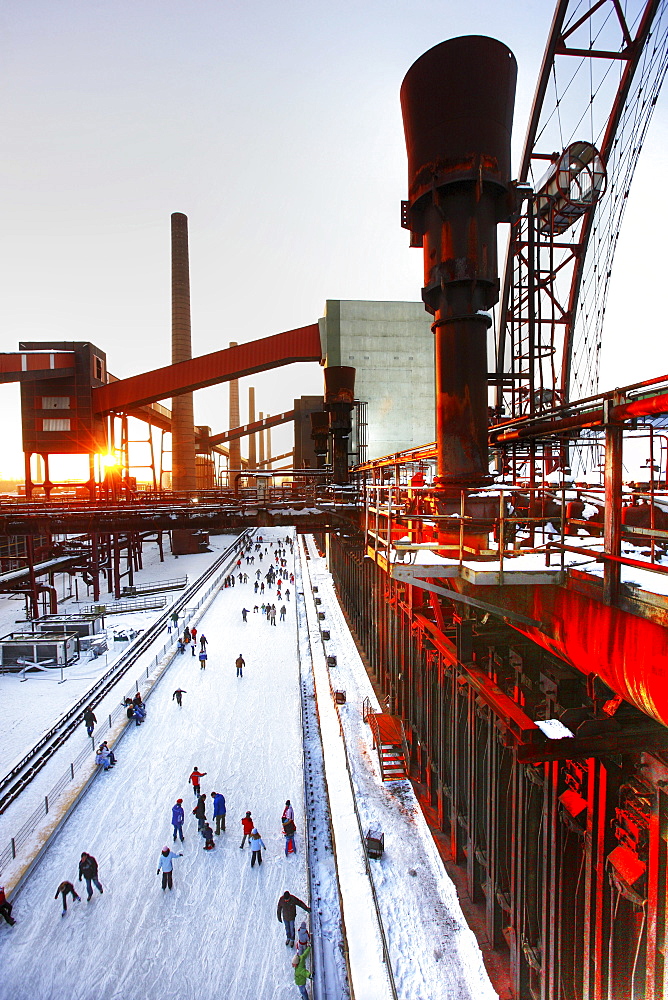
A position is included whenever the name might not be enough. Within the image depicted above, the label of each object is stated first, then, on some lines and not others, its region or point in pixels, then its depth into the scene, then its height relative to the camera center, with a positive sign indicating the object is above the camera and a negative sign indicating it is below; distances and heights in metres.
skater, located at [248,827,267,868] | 8.88 -6.42
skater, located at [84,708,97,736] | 13.09 -6.09
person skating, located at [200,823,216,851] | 9.28 -6.55
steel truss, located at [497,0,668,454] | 12.77 +7.60
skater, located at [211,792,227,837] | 9.62 -6.28
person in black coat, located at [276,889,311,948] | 7.32 -6.36
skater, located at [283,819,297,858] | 9.10 -6.45
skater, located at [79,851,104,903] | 8.15 -6.25
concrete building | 31.59 +8.28
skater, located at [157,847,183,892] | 8.34 -6.36
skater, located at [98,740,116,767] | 11.88 -6.27
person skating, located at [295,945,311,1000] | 6.57 -6.55
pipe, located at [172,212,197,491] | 40.66 +7.78
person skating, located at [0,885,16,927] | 7.60 -6.45
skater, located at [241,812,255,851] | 9.23 -6.29
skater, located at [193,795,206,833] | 9.53 -6.30
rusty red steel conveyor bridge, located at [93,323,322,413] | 28.94 +7.60
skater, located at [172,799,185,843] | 9.46 -6.29
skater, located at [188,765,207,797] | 10.62 -6.25
